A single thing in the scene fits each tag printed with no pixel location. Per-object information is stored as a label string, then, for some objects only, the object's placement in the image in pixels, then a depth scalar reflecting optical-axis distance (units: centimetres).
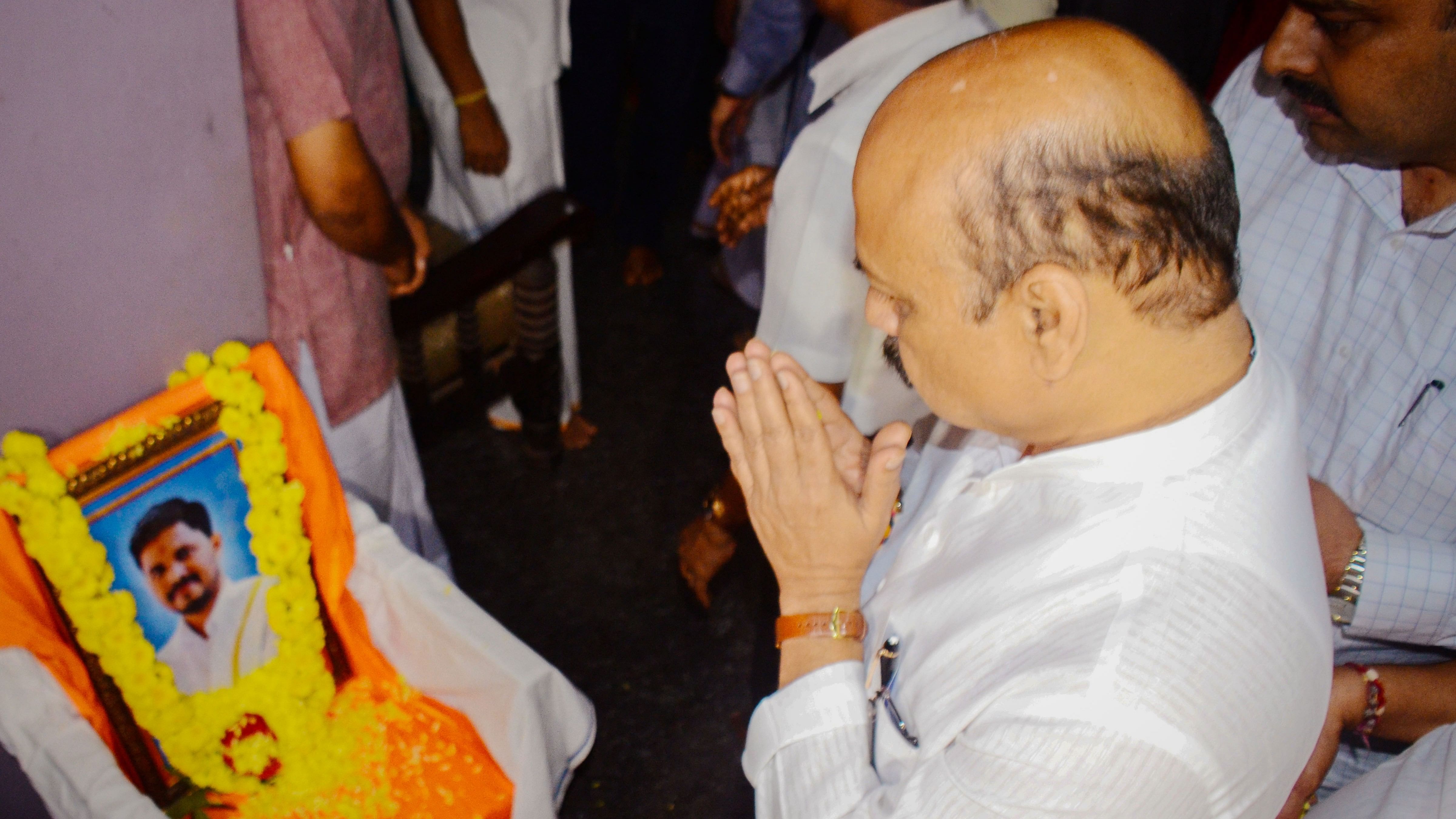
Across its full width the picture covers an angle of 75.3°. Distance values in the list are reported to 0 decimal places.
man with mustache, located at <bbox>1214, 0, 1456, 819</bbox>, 117
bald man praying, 73
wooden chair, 199
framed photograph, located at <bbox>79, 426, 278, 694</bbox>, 125
